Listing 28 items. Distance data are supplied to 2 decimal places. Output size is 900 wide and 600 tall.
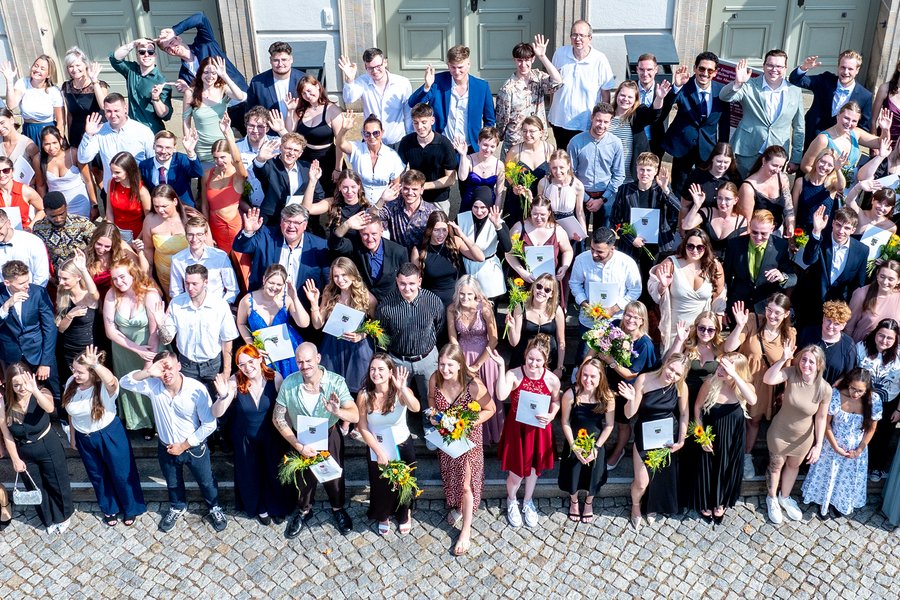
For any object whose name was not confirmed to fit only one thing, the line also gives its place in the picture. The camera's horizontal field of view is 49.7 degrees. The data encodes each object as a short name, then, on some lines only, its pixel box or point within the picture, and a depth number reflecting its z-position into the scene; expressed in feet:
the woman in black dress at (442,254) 26.50
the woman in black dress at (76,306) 25.88
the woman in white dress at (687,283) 26.32
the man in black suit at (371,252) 26.40
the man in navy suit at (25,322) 25.36
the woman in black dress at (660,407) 24.73
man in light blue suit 30.04
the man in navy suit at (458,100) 30.35
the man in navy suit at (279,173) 27.84
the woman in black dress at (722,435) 24.97
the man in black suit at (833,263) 26.30
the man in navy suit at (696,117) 30.27
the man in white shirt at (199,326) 25.53
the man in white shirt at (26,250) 26.63
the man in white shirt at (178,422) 24.73
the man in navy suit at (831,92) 30.22
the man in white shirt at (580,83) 31.37
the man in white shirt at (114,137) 29.45
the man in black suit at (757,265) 26.63
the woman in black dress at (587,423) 24.80
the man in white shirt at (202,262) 26.08
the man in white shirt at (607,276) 26.40
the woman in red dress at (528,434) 24.88
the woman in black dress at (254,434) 24.90
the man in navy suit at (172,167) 28.63
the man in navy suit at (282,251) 26.58
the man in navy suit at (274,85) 30.89
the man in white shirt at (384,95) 30.71
